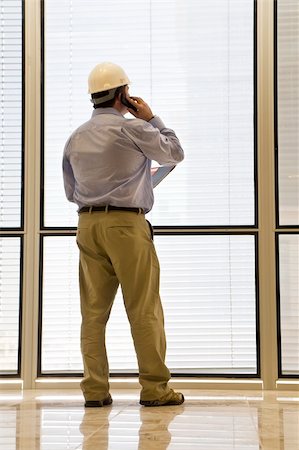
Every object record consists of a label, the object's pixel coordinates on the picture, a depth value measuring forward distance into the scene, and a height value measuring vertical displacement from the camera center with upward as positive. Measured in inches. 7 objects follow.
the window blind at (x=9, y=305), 286.9 -10.7
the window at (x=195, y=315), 284.4 -12.9
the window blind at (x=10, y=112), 291.5 +32.2
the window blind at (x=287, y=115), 284.1 +30.7
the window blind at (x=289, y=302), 280.5 -9.8
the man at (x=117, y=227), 231.9 +5.3
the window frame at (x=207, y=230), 283.4 +5.8
